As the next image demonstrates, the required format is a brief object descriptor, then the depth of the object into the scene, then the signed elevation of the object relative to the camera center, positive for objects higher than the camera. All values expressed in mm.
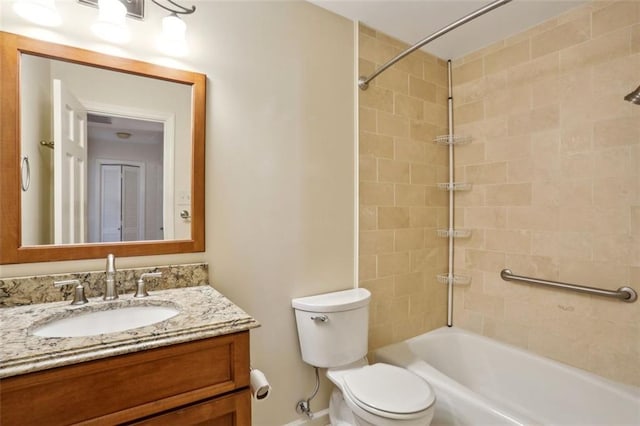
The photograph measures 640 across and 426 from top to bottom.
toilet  1303 -780
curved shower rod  1282 +863
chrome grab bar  1562 -411
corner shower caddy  2281 -12
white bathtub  1429 -936
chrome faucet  1141 -260
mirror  1096 +230
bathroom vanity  721 -418
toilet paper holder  1038 -586
